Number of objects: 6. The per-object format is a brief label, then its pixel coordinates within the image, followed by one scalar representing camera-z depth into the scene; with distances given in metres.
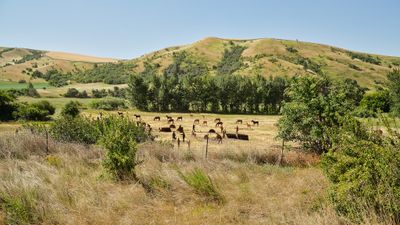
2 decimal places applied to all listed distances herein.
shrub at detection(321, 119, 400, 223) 6.03
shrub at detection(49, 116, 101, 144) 19.50
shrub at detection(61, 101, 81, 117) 56.88
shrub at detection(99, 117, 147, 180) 10.04
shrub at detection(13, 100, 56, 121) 53.34
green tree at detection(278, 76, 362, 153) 21.95
